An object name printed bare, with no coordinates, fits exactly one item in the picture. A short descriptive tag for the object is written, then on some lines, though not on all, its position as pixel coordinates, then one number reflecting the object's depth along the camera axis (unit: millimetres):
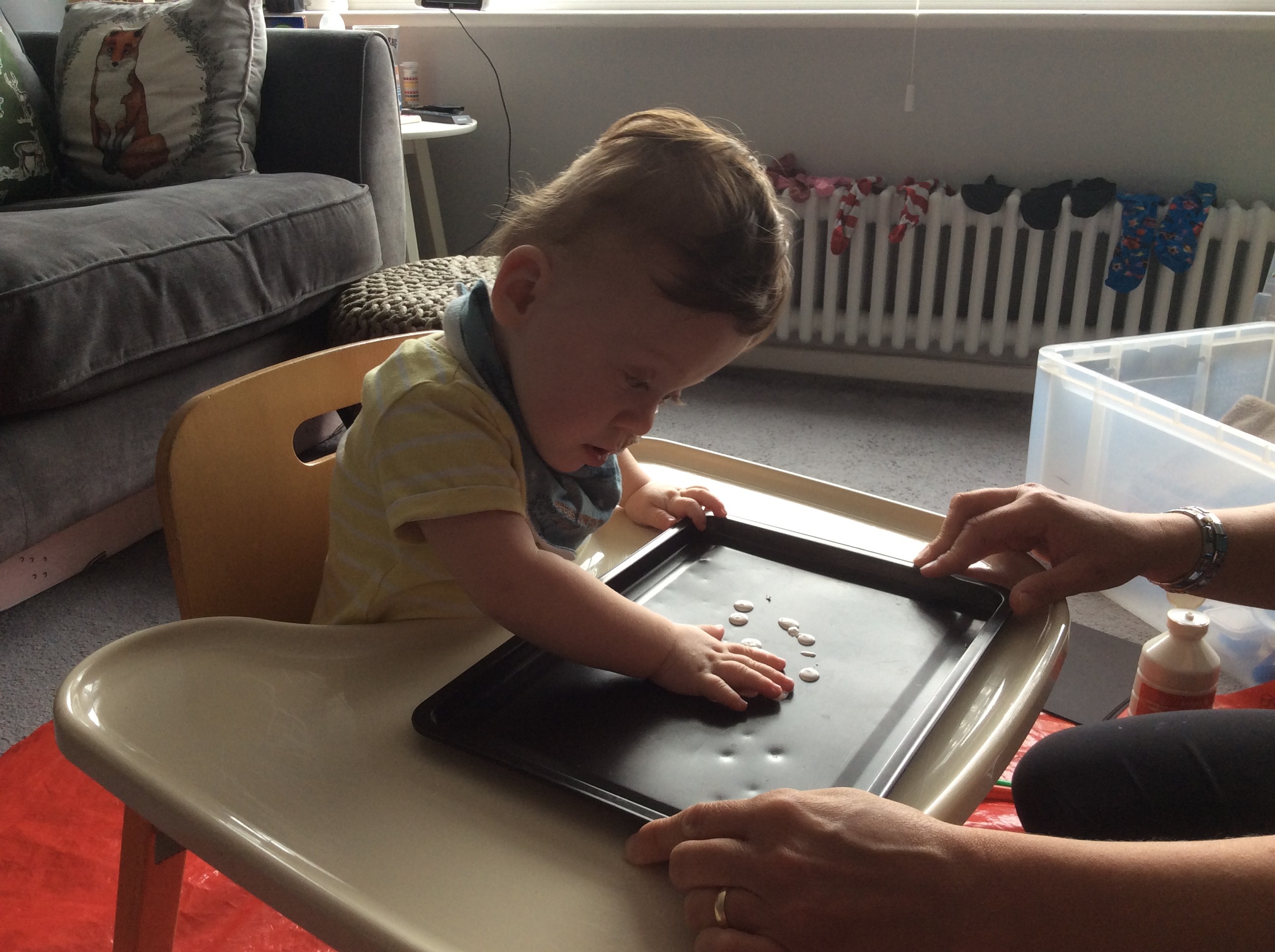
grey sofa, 1313
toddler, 569
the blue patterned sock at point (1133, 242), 2104
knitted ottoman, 1570
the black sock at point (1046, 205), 2164
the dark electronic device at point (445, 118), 2433
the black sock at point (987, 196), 2207
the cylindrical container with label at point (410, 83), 2607
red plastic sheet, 934
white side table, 2281
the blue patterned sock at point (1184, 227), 2062
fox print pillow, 1854
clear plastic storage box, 1284
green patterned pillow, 1873
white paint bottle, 1003
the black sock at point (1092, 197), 2129
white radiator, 2141
